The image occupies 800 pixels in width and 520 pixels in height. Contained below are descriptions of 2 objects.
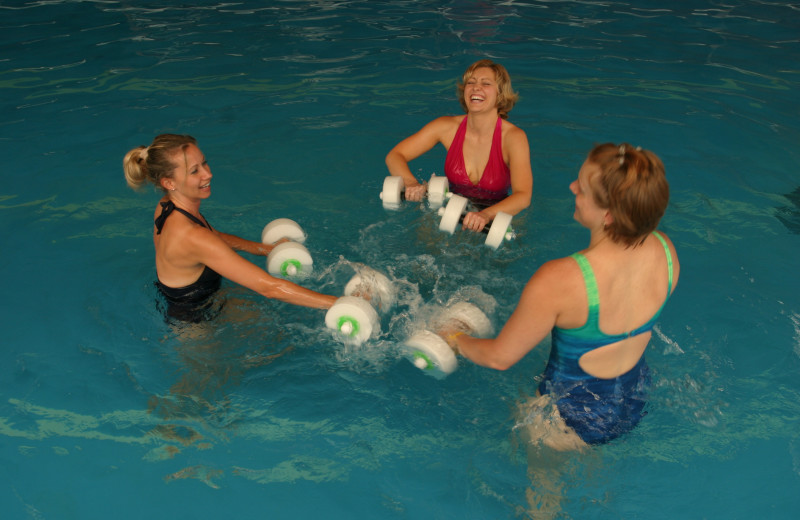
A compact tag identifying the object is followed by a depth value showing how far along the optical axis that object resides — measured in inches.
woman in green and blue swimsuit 97.6
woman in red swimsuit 191.9
